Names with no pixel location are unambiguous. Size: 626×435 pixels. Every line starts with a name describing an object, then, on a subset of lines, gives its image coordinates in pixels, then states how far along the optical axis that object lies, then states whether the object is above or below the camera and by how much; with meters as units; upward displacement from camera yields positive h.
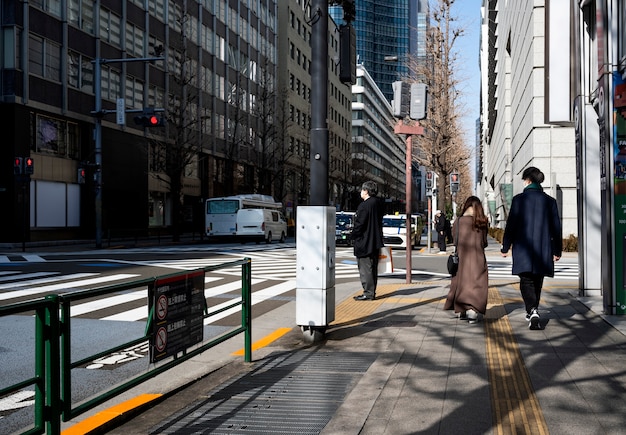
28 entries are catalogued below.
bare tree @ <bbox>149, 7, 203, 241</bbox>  35.09 +5.04
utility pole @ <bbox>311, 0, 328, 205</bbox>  6.61 +1.25
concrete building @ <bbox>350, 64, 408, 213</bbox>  100.88 +14.90
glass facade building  163.00 +48.62
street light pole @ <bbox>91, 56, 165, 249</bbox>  27.64 +3.46
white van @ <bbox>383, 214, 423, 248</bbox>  26.69 -0.18
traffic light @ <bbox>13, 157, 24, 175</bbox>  25.67 +2.31
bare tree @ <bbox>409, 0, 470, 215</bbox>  32.78 +6.93
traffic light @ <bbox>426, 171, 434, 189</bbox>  26.64 +1.86
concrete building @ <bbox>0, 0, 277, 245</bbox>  29.00 +6.35
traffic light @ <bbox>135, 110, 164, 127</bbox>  24.39 +3.92
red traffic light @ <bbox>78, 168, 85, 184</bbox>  28.30 +2.18
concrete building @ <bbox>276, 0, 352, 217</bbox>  64.19 +12.67
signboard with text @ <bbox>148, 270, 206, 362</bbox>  4.38 -0.61
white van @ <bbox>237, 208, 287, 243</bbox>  34.47 +0.10
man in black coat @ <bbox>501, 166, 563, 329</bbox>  7.23 -0.16
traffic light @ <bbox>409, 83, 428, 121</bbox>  11.31 +2.14
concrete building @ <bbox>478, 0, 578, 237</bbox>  10.23 +3.21
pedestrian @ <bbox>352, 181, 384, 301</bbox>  9.47 -0.05
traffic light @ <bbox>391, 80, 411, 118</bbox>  11.38 +2.19
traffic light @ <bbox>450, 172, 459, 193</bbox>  31.23 +1.97
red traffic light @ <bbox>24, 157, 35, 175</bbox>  25.59 +2.35
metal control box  6.48 -0.38
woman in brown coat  7.65 -0.44
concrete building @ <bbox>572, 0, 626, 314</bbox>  7.71 +0.83
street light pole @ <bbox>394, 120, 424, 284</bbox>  11.70 +0.85
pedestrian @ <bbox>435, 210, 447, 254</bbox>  25.48 -0.21
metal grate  4.02 -1.20
